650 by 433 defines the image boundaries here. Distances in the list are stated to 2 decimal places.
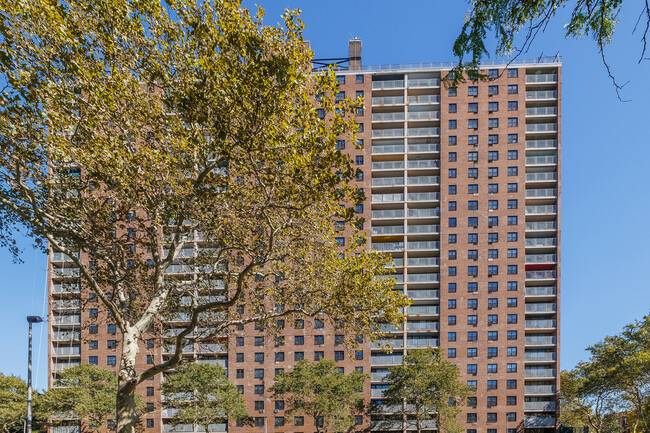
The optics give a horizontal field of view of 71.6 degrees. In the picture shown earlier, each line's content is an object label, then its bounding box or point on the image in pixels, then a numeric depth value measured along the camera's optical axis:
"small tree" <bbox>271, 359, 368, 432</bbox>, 51.78
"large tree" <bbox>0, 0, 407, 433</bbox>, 11.91
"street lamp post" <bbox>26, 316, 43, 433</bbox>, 28.88
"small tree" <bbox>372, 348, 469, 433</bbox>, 50.16
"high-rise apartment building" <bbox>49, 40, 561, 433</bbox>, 63.22
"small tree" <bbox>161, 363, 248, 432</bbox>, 50.59
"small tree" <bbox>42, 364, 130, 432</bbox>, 49.16
